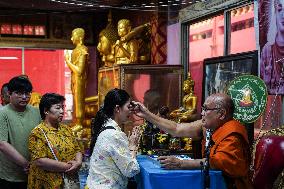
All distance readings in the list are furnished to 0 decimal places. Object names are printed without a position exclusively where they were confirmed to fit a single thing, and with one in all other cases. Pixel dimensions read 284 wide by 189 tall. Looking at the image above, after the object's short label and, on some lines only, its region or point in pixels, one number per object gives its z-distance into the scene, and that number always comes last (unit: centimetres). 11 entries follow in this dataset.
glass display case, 563
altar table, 245
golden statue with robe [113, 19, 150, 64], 631
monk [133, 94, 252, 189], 254
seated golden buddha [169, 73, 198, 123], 498
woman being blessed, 268
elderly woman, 310
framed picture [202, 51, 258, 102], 395
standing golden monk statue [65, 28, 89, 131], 694
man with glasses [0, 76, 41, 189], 333
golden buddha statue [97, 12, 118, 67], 692
